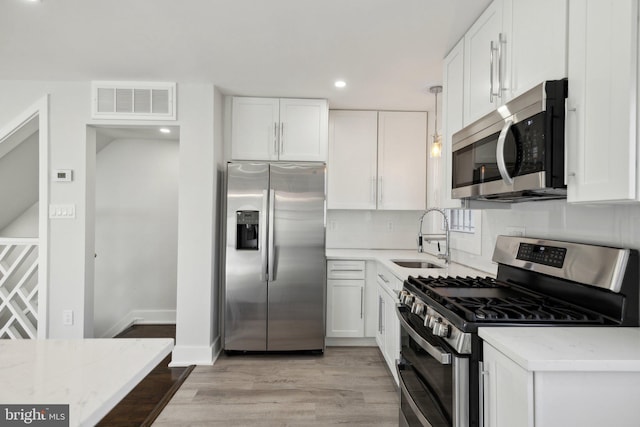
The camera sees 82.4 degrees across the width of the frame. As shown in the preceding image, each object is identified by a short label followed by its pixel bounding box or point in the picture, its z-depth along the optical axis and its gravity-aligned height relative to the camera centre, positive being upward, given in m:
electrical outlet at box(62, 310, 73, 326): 3.19 -0.93
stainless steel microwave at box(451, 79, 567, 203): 1.30 +0.27
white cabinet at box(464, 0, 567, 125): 1.36 +0.73
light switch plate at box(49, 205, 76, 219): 3.19 -0.01
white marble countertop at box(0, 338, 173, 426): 0.80 -0.42
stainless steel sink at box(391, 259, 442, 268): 3.34 -0.46
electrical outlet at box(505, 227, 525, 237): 2.07 -0.09
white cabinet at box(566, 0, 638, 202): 1.04 +0.36
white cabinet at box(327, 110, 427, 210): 3.92 +0.58
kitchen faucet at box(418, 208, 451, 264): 2.99 -0.31
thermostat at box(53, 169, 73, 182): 3.19 +0.31
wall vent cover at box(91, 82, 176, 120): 3.21 +0.97
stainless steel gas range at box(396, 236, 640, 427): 1.29 -0.38
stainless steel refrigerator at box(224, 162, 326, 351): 3.33 -0.41
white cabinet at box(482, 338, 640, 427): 1.01 -0.51
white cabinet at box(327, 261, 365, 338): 3.60 -0.85
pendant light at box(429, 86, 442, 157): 2.87 +0.53
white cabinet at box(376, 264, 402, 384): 2.66 -0.85
